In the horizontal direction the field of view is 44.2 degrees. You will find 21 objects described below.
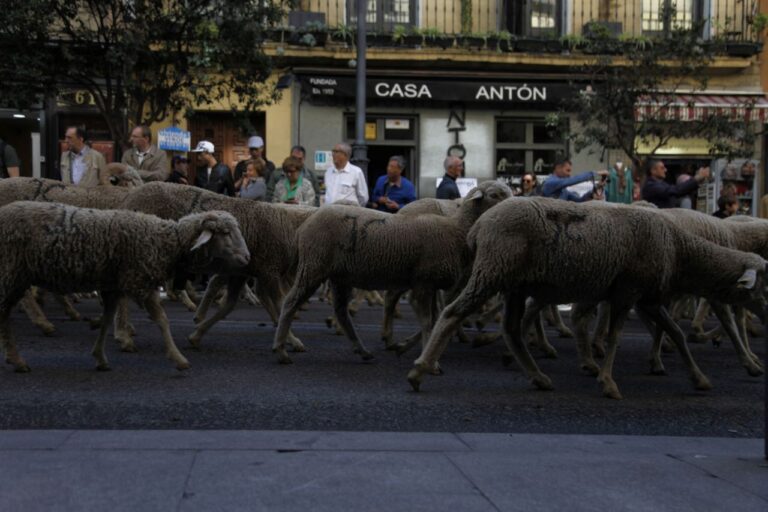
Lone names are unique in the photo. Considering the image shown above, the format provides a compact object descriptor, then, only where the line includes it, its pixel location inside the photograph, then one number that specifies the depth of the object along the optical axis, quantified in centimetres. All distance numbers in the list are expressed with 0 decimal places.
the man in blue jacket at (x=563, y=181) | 1106
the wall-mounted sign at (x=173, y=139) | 1572
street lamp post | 1725
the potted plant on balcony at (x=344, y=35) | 2095
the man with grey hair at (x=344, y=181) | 1222
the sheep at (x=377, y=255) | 742
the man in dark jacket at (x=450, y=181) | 1104
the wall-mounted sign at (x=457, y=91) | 2106
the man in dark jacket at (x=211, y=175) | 1309
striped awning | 1753
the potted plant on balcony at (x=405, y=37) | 2117
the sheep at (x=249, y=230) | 838
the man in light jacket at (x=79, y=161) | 1128
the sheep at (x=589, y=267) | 637
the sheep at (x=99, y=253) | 649
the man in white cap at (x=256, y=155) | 1305
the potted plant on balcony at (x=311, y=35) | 2081
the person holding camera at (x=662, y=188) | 1190
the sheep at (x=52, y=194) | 904
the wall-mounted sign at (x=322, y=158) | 1726
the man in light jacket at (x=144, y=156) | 1136
